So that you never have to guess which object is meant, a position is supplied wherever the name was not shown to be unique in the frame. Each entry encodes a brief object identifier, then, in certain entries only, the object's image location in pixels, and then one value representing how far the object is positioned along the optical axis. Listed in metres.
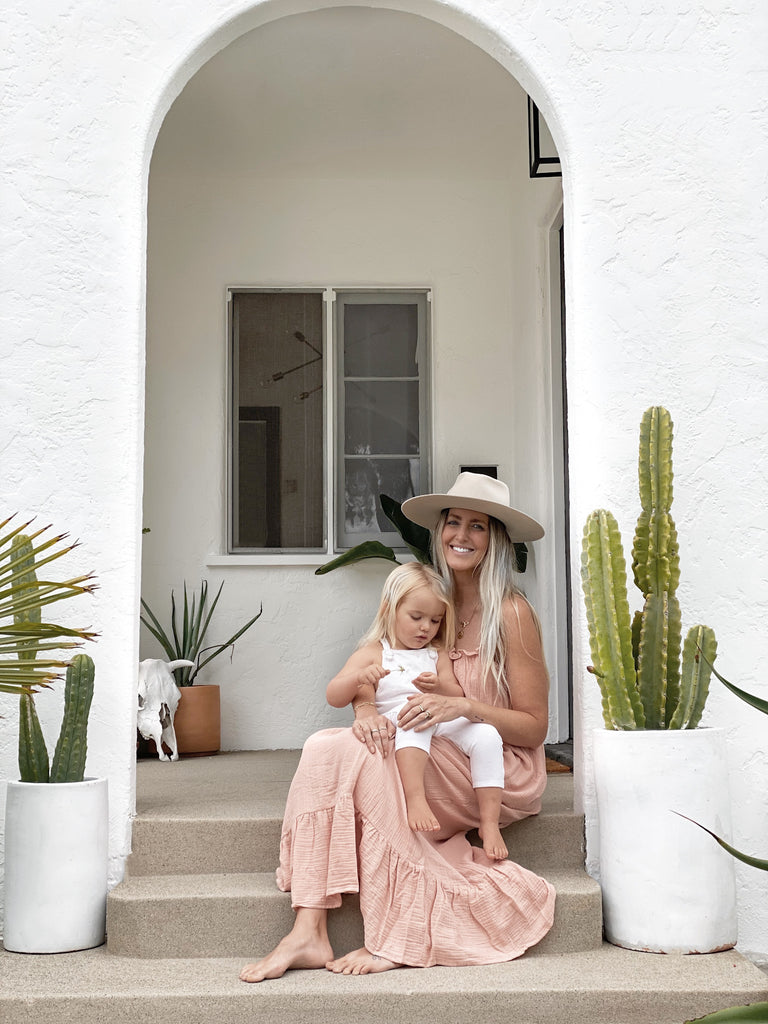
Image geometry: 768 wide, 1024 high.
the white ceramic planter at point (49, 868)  2.95
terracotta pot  5.09
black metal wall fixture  4.25
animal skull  4.84
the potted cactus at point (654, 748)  2.88
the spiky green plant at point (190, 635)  5.22
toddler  2.99
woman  2.83
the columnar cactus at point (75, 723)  2.99
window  5.64
